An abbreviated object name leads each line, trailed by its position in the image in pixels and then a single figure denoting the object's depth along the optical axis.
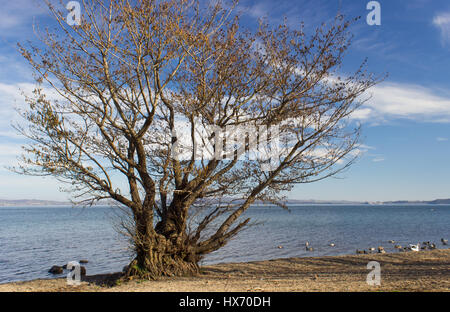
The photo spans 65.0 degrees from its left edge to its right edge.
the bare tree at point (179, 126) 12.64
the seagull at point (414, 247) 29.34
